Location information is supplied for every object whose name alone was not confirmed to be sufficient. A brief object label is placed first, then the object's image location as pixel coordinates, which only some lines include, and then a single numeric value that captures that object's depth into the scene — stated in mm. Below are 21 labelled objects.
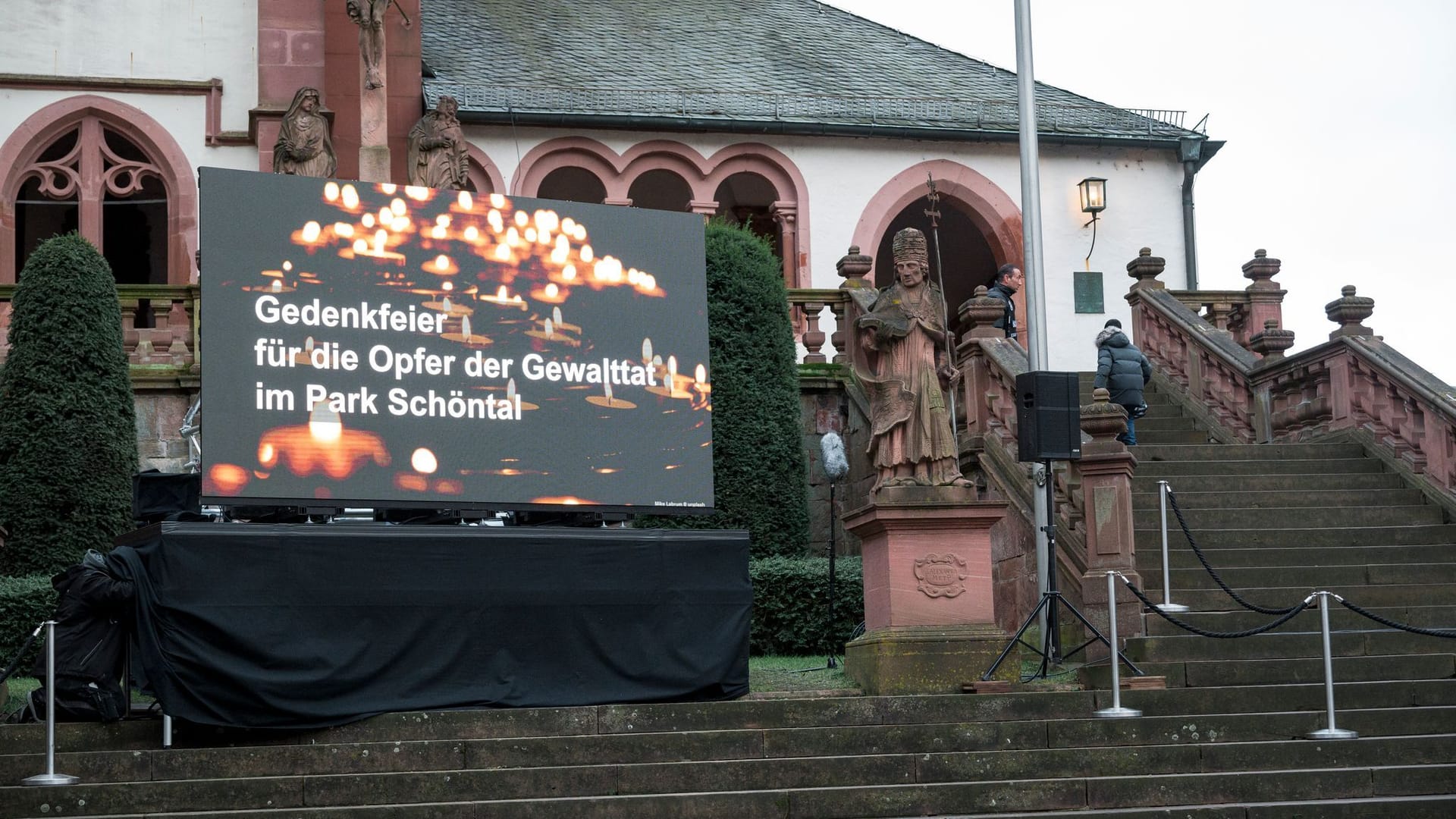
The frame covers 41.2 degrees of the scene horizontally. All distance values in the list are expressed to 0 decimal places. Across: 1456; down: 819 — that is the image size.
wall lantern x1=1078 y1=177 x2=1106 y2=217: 25547
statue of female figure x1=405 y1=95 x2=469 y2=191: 20656
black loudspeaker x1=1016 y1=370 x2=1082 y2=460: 14820
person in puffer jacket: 18453
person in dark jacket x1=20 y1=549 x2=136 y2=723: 12016
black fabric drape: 12258
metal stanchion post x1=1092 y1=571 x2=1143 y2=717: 13156
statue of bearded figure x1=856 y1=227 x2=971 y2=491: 14281
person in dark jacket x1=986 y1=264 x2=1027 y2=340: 20219
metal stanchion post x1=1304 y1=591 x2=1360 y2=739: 12898
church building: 22844
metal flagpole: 15492
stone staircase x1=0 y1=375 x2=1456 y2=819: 11555
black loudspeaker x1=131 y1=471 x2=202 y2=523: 14148
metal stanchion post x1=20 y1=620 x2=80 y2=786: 11281
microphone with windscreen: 16609
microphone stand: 17017
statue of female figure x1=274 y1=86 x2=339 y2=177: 19984
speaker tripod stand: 14211
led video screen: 13203
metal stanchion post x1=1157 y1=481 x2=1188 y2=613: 15047
